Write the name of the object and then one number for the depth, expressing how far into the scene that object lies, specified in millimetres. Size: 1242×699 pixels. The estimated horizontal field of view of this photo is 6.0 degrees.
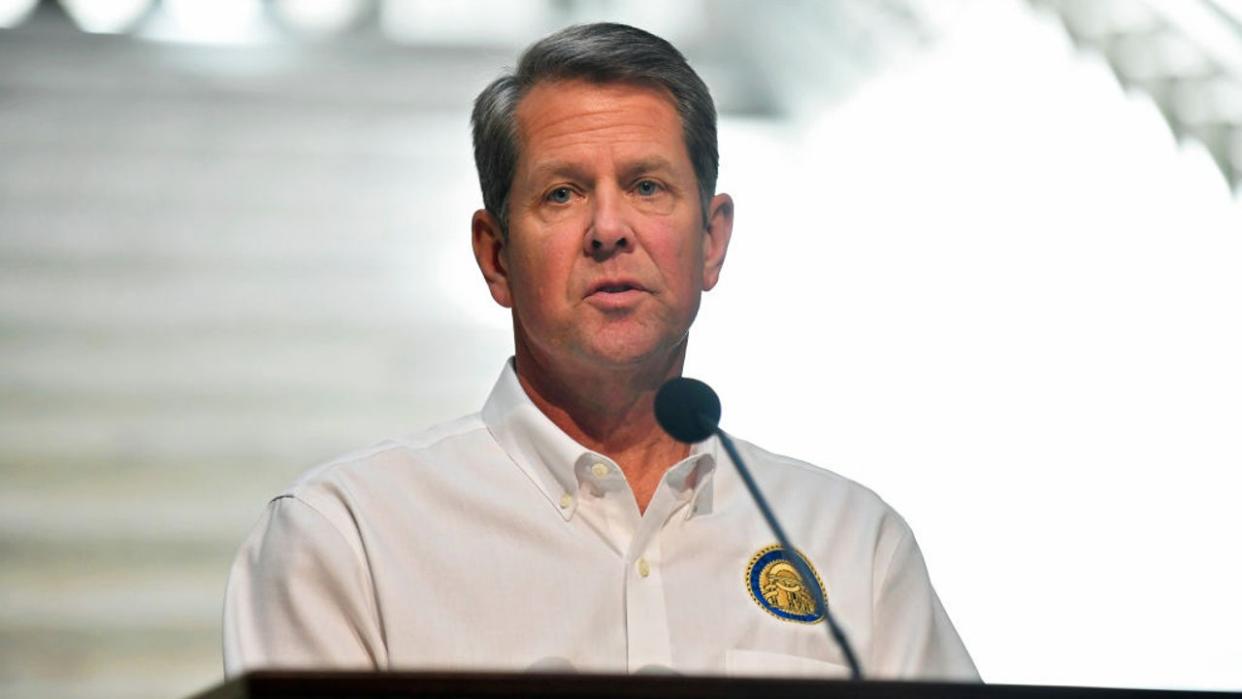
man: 8049
